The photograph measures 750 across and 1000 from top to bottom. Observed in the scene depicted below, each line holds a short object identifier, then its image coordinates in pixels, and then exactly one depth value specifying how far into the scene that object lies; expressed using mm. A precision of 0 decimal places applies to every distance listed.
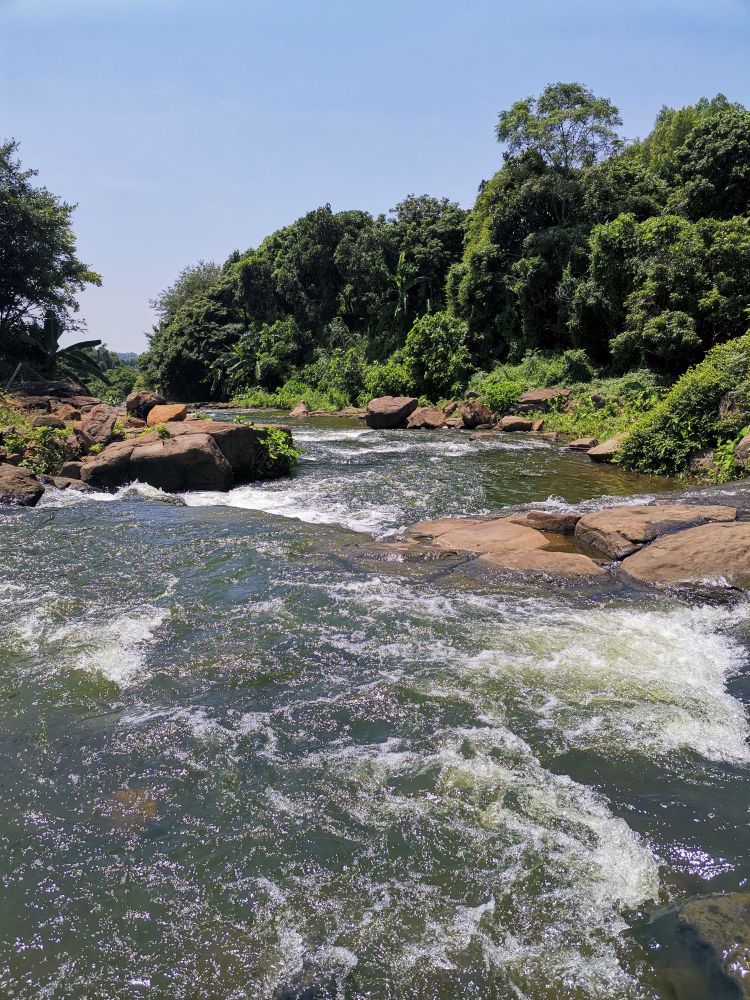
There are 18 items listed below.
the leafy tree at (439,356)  31625
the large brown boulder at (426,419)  25969
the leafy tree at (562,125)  28781
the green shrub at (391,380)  32656
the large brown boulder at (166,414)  17438
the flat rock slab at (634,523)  8805
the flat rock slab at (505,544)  8031
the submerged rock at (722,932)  2738
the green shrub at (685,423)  15281
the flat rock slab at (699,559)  7473
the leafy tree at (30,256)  26719
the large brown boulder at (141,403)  20750
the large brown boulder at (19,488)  12625
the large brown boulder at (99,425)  16703
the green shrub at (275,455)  15688
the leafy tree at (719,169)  24328
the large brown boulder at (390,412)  26500
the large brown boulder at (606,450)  16688
